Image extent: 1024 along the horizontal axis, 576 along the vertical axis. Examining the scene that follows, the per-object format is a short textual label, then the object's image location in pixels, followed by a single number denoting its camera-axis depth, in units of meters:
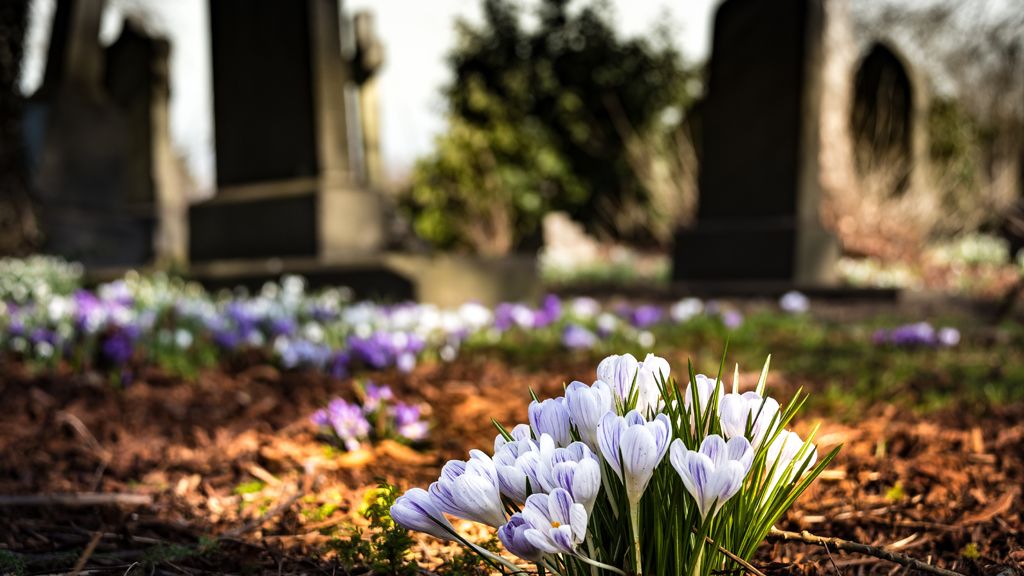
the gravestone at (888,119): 11.28
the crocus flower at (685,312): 4.96
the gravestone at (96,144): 9.77
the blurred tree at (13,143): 7.47
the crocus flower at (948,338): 4.02
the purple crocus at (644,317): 4.26
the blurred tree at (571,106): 13.17
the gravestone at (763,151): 7.09
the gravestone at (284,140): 5.41
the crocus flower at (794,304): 5.46
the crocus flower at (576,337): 3.61
